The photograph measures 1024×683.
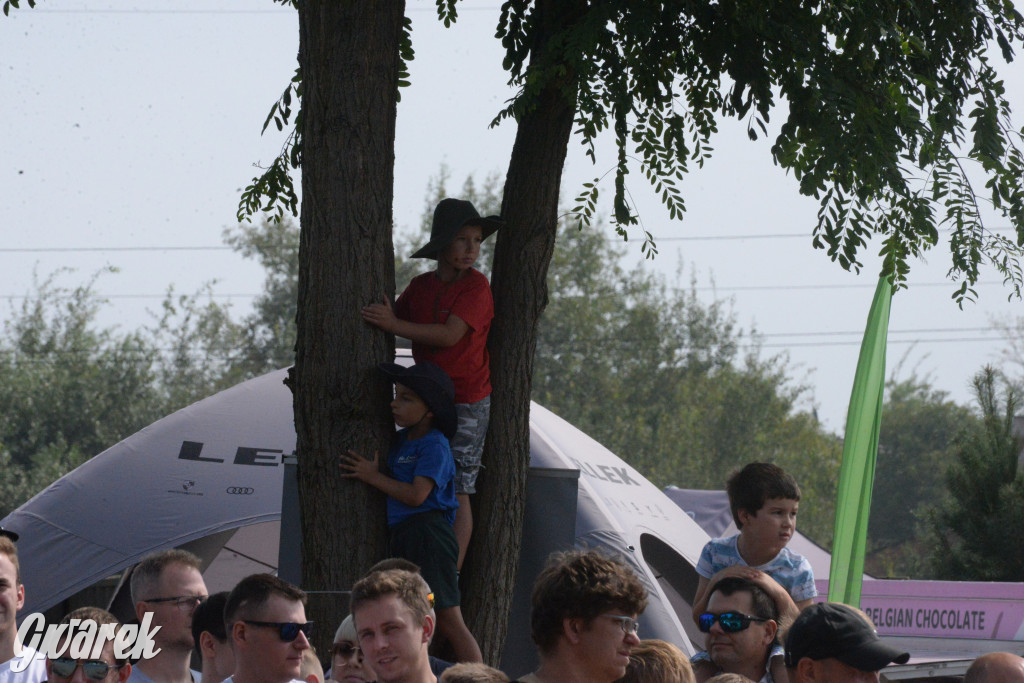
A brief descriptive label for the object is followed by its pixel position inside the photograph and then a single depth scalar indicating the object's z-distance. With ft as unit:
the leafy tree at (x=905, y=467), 338.75
